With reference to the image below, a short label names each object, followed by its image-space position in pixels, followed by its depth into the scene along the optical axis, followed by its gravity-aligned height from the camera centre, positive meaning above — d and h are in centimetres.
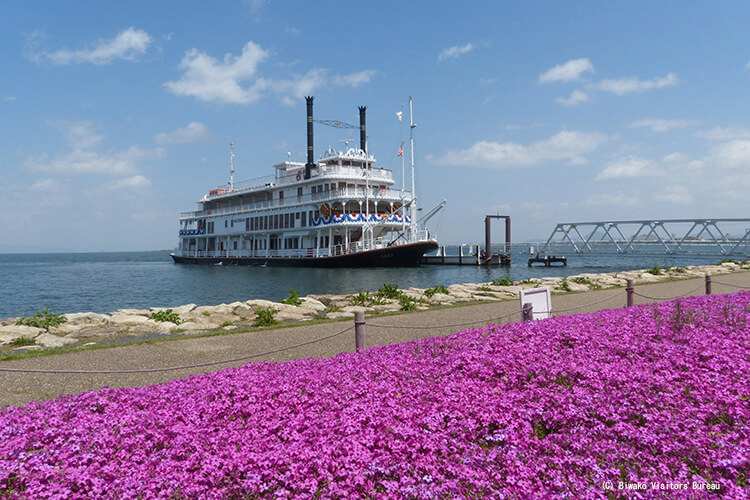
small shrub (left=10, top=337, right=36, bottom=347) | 1073 -193
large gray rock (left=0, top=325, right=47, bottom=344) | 1097 -183
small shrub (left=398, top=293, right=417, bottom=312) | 1436 -167
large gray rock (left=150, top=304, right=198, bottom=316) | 1578 -196
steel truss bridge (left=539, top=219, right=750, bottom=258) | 4216 +37
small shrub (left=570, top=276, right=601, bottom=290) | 2056 -156
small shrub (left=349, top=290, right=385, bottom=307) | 1612 -169
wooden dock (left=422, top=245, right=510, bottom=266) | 5382 -125
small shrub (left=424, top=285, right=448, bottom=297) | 1782 -159
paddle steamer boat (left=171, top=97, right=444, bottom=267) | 4500 +324
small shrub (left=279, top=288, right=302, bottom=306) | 1598 -165
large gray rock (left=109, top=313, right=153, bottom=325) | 1320 -186
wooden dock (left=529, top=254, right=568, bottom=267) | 5350 -139
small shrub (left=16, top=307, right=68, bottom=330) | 1307 -182
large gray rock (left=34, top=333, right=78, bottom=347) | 1067 -195
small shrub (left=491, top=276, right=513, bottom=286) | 2220 -159
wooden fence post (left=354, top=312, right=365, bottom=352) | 775 -126
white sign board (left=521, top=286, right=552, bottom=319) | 981 -108
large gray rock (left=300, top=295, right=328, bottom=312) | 1575 -178
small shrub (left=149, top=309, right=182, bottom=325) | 1350 -182
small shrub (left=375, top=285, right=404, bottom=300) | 1704 -153
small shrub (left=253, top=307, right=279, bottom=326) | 1262 -176
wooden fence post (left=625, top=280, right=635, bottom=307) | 1255 -115
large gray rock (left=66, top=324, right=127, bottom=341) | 1158 -192
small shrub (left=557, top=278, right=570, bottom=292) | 1959 -160
